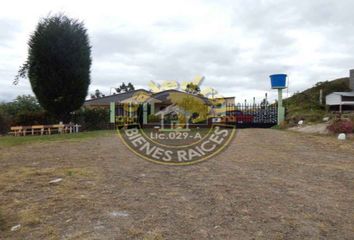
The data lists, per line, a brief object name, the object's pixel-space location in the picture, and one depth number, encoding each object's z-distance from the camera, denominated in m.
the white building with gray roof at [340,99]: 22.67
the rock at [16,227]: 3.30
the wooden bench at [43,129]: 16.17
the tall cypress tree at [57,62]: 16.67
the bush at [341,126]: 11.75
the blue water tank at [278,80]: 17.45
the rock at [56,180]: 5.34
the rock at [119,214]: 3.71
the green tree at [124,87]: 56.41
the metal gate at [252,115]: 18.97
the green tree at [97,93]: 50.47
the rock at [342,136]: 11.07
